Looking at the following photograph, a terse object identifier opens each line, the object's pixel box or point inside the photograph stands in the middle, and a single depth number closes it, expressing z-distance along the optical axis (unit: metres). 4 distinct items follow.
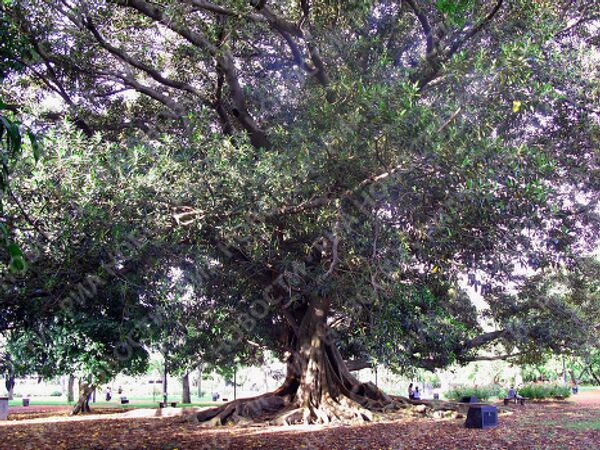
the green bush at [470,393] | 26.70
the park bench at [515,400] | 23.08
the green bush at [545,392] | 25.77
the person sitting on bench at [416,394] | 21.59
